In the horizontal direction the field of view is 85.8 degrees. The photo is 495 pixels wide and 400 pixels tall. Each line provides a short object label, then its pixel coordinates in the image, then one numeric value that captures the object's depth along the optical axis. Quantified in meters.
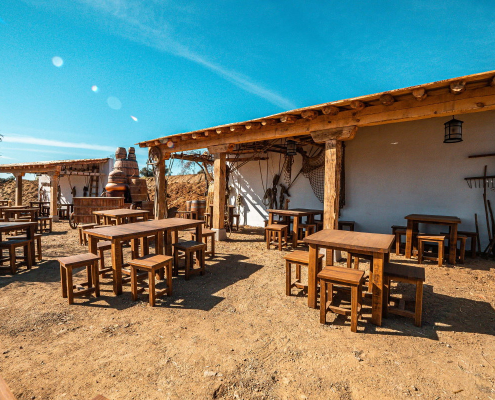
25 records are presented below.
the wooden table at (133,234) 3.28
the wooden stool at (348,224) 6.07
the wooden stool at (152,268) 3.02
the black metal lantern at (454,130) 4.49
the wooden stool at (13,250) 4.20
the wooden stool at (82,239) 6.39
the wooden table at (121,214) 5.61
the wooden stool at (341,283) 2.44
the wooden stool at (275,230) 5.64
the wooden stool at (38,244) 4.84
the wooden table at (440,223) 4.72
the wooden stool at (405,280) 2.58
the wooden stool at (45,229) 7.85
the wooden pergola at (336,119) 3.67
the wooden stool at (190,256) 3.90
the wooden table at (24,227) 4.26
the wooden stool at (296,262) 3.18
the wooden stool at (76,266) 3.07
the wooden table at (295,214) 5.81
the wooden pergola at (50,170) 11.09
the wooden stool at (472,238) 5.02
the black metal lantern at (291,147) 6.15
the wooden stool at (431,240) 4.62
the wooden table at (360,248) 2.54
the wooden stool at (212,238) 4.96
